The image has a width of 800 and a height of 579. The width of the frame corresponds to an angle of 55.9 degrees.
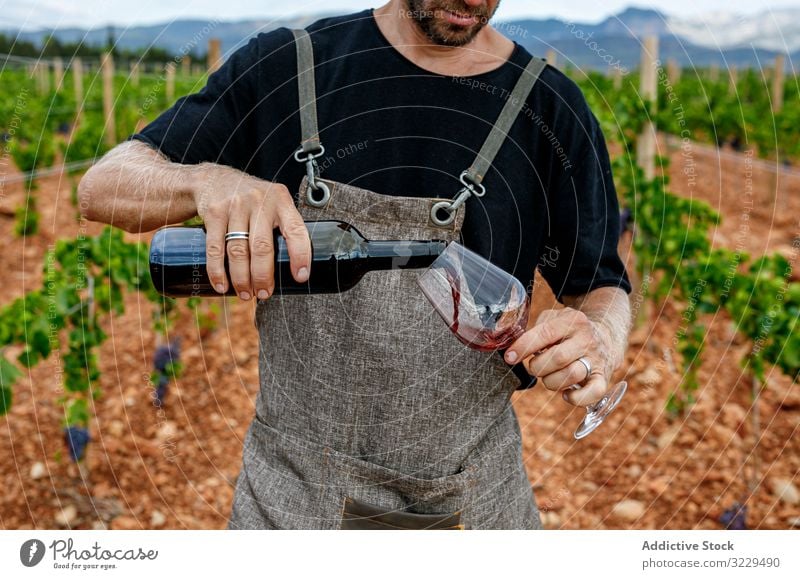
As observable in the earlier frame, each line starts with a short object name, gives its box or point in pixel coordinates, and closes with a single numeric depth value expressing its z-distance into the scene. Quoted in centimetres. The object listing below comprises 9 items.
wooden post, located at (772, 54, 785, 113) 1113
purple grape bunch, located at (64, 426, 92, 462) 265
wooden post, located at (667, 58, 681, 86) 1503
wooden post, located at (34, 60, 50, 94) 1432
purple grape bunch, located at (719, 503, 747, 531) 255
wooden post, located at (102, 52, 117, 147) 697
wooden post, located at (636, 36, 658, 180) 405
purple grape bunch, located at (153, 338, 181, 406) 310
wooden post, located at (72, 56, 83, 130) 914
